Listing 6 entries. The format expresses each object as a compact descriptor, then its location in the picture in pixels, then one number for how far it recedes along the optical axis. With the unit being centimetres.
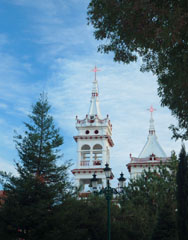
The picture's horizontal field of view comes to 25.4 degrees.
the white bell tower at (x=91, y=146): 5525
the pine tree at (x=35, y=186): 2322
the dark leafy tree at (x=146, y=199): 2981
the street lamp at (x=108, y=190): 1923
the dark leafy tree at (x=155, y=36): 1342
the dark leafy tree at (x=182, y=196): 2262
